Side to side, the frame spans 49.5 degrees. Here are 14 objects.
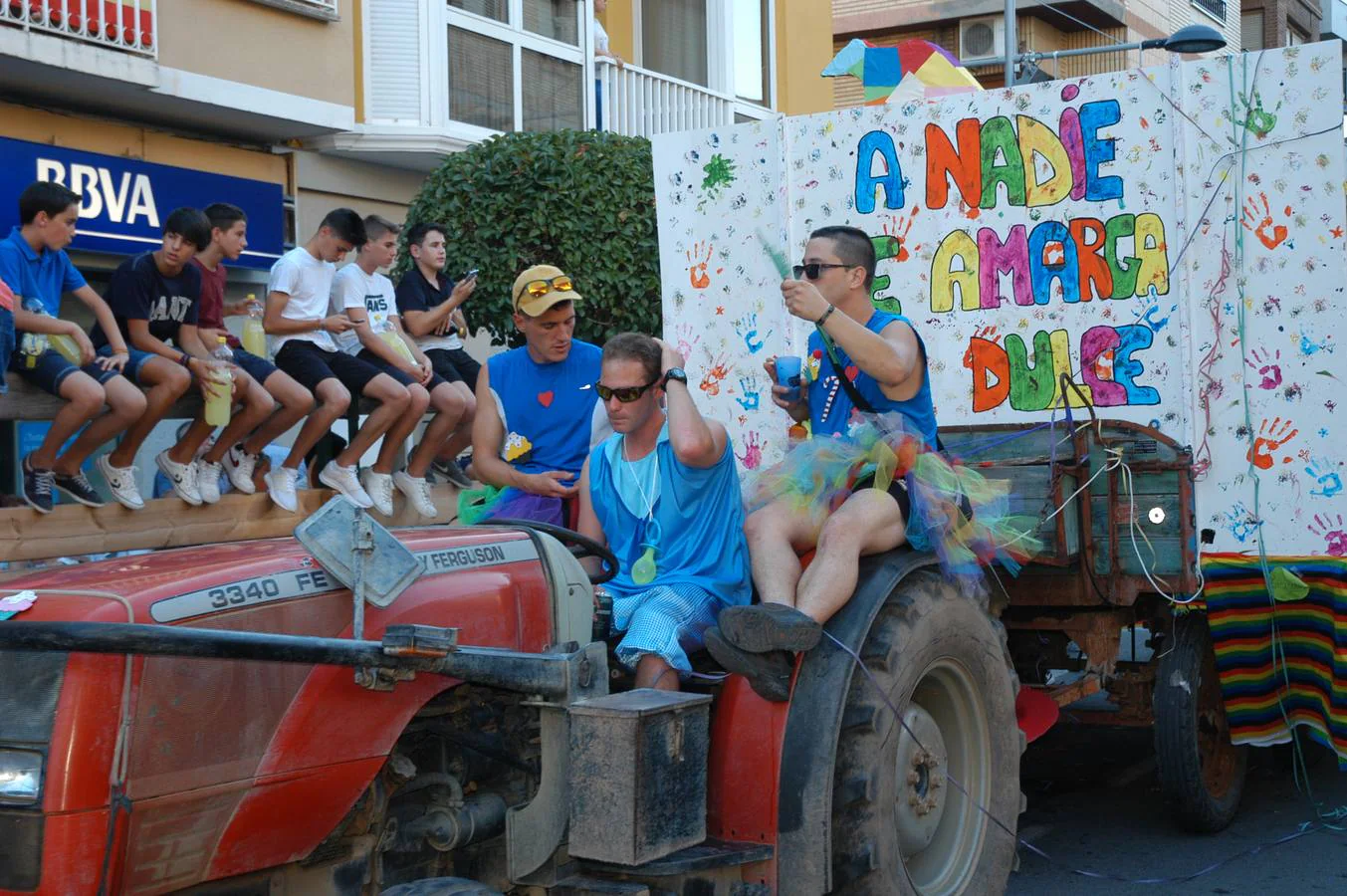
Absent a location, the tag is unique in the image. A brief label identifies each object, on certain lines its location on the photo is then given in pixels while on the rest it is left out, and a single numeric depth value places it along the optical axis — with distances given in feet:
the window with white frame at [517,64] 46.29
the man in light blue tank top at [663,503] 13.10
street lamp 36.06
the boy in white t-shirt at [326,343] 25.04
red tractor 8.79
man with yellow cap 17.20
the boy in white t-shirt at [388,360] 25.68
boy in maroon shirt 23.88
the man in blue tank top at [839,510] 12.06
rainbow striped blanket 17.54
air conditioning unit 82.07
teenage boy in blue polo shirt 20.76
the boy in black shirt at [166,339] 22.04
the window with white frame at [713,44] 57.62
